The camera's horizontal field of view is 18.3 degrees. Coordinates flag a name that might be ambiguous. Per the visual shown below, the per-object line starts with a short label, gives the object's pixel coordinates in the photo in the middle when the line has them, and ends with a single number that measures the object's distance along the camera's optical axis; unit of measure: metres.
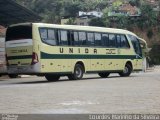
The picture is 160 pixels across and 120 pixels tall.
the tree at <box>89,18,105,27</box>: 79.09
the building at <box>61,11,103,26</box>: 82.09
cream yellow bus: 23.59
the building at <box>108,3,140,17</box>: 85.07
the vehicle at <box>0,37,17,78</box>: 31.98
